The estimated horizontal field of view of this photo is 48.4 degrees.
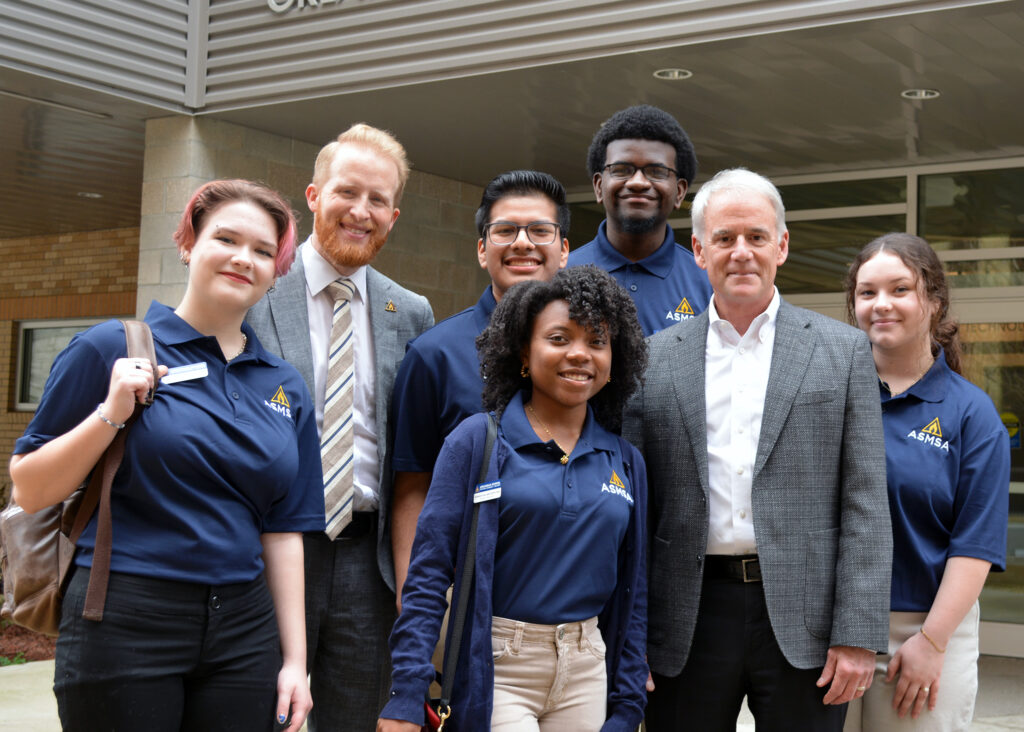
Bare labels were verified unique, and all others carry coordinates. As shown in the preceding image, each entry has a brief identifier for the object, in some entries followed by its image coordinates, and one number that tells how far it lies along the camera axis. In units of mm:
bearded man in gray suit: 3584
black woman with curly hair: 2838
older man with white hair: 3066
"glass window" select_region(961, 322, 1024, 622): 9102
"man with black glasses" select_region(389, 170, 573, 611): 3492
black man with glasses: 3955
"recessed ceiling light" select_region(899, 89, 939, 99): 7566
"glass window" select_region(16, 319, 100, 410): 15648
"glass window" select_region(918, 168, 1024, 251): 9031
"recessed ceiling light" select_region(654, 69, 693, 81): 7266
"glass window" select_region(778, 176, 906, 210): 9602
